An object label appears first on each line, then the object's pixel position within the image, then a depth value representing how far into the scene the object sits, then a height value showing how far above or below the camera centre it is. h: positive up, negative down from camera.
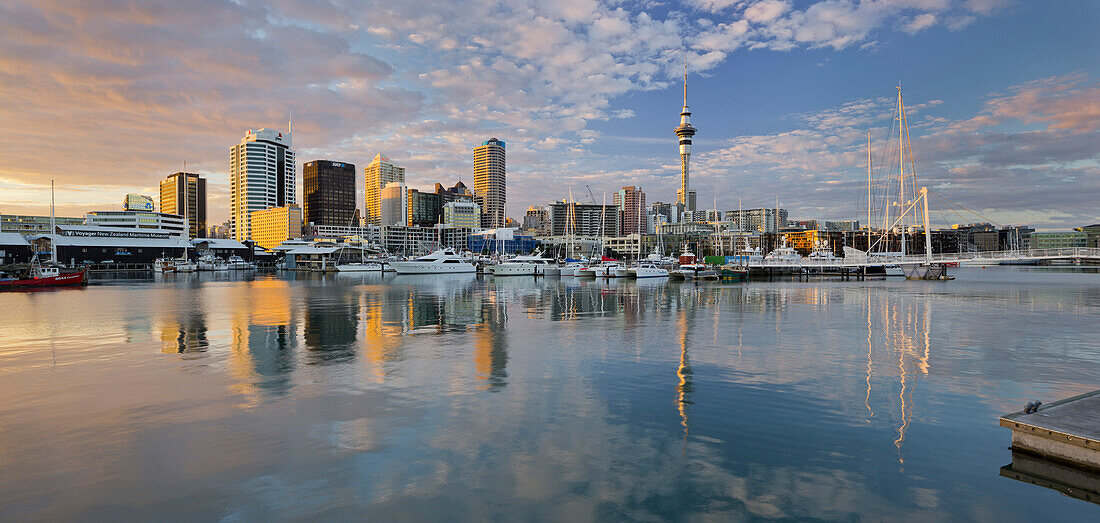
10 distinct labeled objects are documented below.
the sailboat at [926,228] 89.94 +3.67
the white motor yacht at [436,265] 115.00 -1.75
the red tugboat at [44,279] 70.06 -2.51
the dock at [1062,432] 8.73 -3.24
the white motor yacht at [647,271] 94.12 -3.11
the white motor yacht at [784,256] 115.56 -0.62
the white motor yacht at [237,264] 173.12 -1.67
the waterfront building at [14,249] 118.69 +2.97
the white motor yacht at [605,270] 93.89 -2.79
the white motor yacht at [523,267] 109.56 -2.32
